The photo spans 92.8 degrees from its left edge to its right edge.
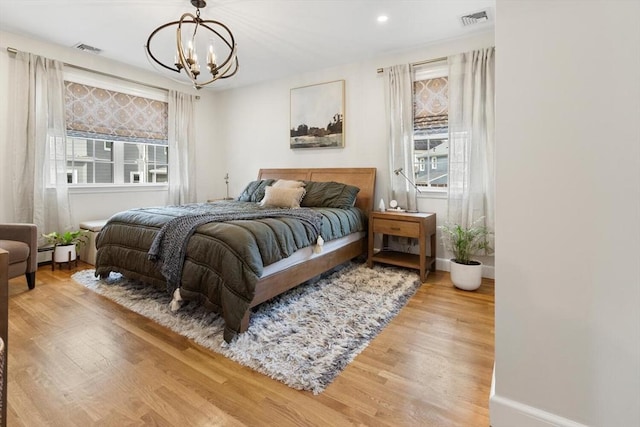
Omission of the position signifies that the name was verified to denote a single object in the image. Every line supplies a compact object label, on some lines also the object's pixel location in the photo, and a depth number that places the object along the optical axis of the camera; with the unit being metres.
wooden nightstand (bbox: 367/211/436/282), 3.12
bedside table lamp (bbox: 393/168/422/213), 3.59
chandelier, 2.34
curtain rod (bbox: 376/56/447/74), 3.40
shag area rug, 1.71
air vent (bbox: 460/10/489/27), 2.83
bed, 1.96
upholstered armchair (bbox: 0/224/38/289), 2.63
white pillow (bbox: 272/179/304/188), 3.88
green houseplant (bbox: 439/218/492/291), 2.87
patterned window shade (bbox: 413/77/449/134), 3.44
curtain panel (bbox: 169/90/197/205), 4.70
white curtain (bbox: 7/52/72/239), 3.31
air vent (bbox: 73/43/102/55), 3.56
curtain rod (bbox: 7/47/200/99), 3.27
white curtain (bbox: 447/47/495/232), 3.12
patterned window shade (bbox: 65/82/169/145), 3.78
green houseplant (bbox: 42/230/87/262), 3.38
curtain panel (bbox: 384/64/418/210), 3.59
